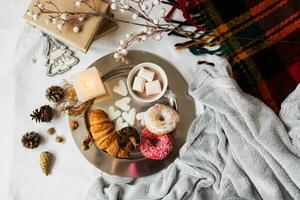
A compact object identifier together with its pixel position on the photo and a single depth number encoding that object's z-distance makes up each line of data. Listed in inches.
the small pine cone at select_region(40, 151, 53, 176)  30.6
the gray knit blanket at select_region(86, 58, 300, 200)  26.2
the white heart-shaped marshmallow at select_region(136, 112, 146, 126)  30.7
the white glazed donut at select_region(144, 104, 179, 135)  29.0
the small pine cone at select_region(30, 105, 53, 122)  30.7
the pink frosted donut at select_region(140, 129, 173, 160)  29.0
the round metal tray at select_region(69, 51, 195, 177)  30.1
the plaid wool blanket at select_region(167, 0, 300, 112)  30.2
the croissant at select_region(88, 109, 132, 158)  29.7
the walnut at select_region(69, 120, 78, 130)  30.6
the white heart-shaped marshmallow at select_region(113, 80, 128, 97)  31.2
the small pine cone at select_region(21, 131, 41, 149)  30.8
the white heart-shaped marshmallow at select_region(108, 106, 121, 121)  30.8
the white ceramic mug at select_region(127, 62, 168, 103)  29.8
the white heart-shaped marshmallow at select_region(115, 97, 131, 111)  30.9
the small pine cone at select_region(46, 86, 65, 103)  30.8
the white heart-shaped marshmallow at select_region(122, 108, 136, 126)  30.7
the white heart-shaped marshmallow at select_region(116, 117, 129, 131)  30.6
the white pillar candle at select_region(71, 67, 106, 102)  29.8
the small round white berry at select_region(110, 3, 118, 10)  28.4
